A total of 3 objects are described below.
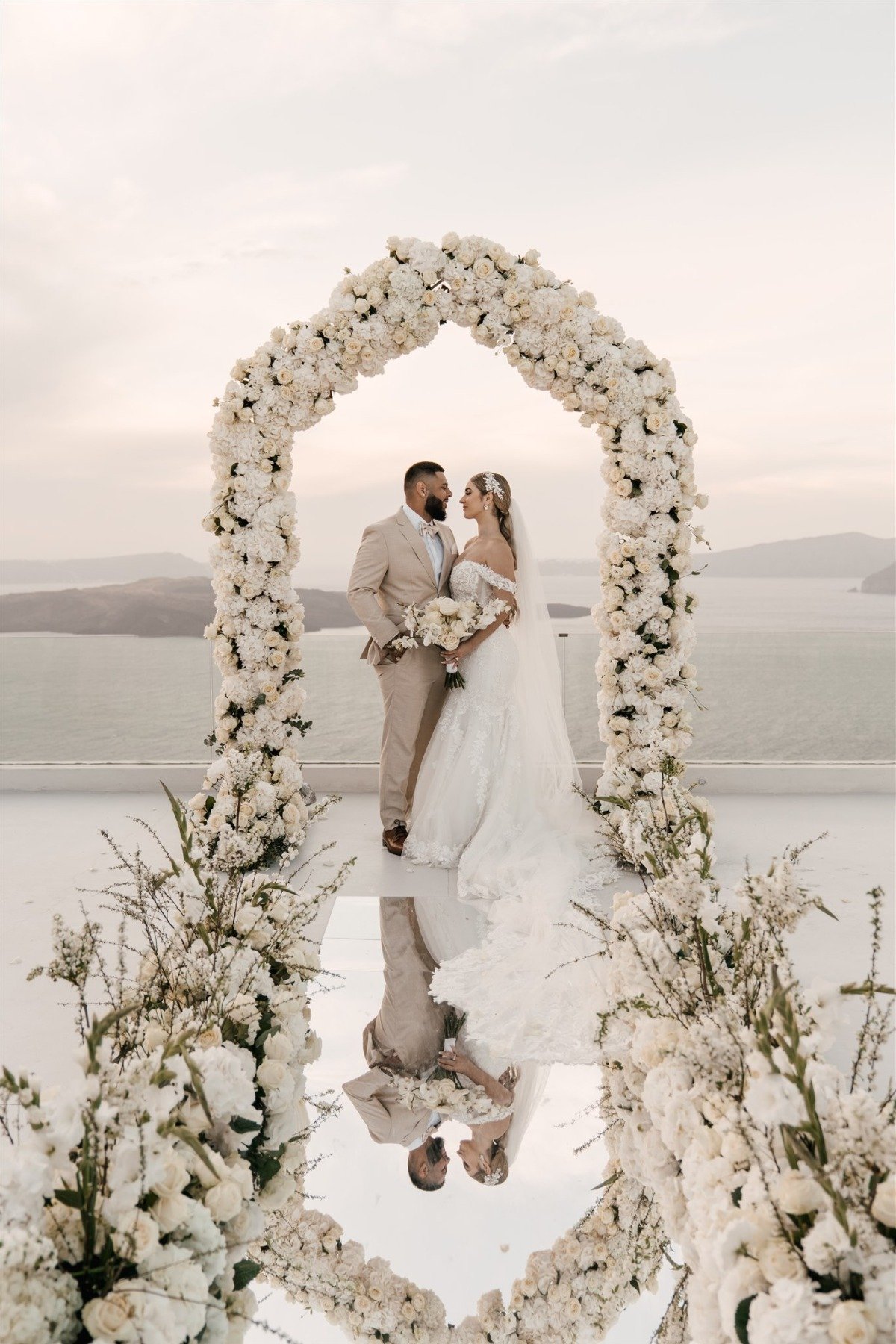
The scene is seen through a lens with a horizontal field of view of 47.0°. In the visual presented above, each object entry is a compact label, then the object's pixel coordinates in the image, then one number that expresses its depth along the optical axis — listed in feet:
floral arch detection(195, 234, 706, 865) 18.45
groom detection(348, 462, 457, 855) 19.54
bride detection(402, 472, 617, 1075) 16.63
